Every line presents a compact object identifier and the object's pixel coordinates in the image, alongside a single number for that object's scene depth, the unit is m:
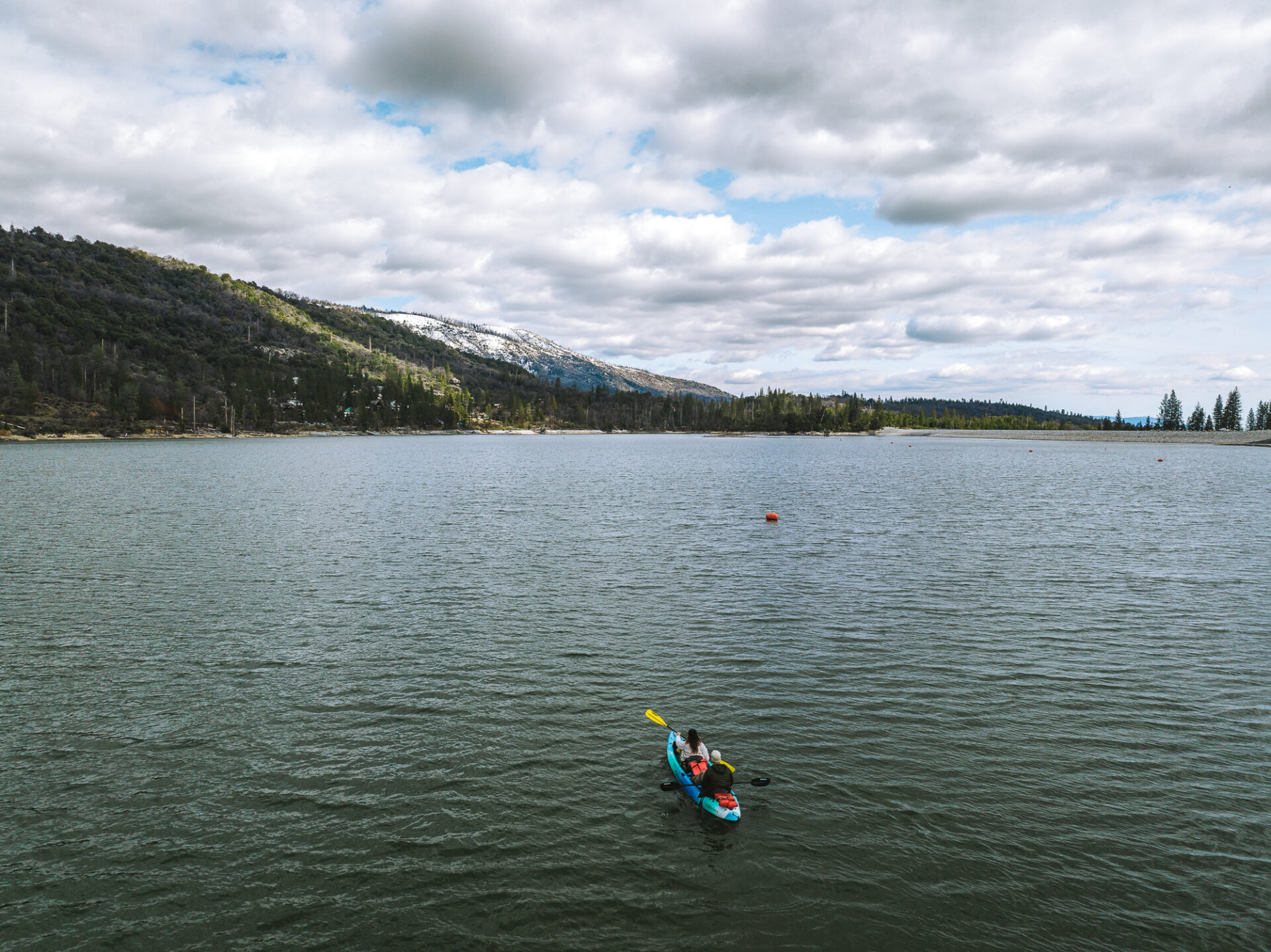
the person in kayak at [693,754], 16.94
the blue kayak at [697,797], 15.81
